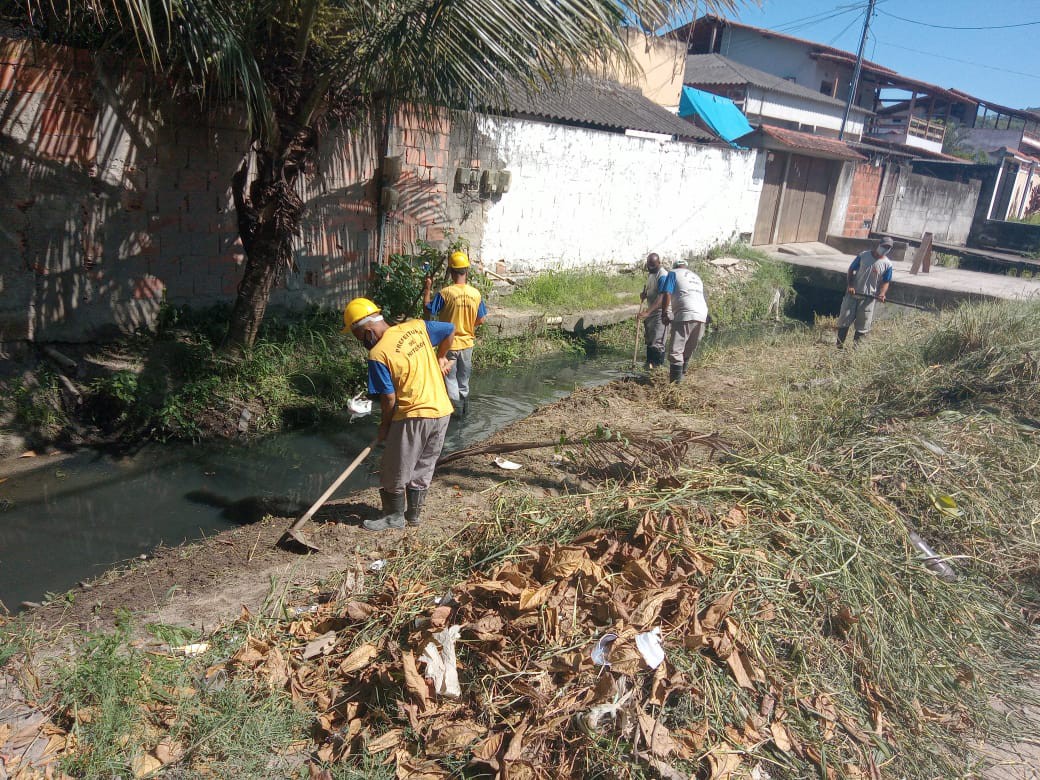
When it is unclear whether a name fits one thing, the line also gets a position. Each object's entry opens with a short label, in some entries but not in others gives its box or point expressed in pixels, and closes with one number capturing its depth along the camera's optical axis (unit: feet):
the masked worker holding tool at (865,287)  34.53
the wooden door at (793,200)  62.44
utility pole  82.55
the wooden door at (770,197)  59.93
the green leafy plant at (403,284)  29.04
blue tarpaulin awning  58.95
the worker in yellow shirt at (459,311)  23.36
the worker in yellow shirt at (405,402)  15.35
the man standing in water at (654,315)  29.22
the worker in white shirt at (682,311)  28.48
